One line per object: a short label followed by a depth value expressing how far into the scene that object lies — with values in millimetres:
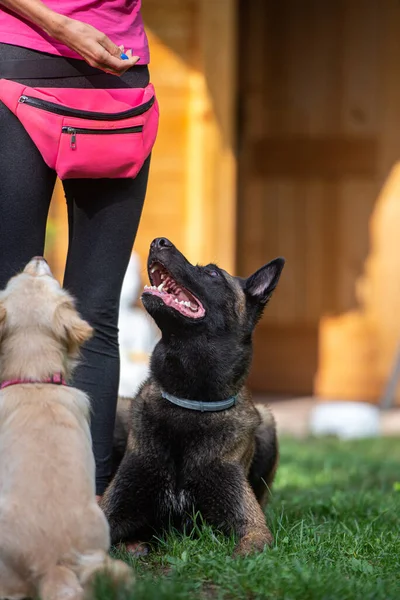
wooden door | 18664
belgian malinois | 6640
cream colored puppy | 4752
